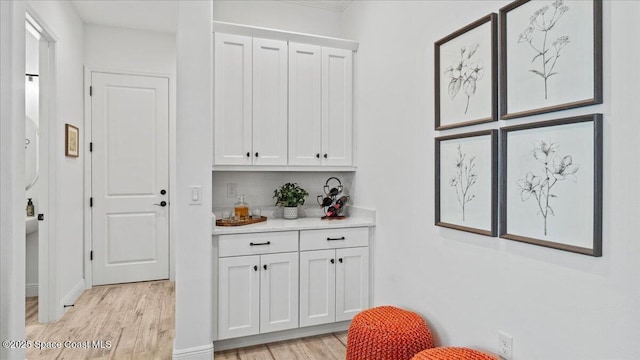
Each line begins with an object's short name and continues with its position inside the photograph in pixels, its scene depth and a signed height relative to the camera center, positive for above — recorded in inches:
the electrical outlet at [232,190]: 121.6 -3.6
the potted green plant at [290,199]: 119.2 -6.4
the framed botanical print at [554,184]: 53.3 -0.6
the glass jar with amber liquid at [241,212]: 111.2 -10.0
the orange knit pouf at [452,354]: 65.7 -32.0
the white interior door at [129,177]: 155.4 +0.9
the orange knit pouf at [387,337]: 77.0 -34.0
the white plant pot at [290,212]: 119.7 -10.7
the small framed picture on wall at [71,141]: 130.1 +14.3
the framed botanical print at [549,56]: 53.3 +20.0
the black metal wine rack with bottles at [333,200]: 121.0 -7.1
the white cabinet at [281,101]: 108.7 +24.6
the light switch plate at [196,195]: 92.6 -4.0
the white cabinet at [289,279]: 99.3 -28.7
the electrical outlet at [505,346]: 67.1 -30.9
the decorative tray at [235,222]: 104.8 -12.4
